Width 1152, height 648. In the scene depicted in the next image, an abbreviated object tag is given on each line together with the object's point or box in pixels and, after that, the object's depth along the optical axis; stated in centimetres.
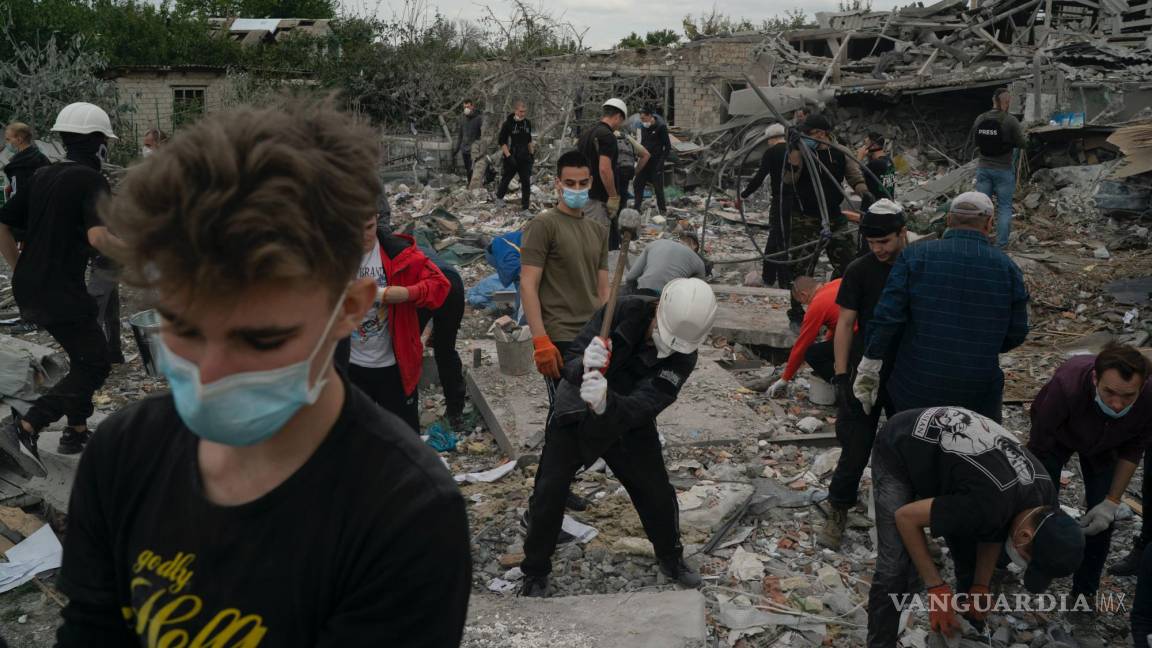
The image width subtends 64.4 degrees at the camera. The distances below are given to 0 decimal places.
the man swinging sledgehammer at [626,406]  347
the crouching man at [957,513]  320
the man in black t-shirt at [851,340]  449
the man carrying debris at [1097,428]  376
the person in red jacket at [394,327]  397
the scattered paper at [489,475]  518
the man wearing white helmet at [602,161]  860
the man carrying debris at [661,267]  545
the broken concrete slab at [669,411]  556
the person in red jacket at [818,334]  596
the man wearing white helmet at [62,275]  468
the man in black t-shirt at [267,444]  105
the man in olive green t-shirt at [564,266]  433
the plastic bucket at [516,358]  633
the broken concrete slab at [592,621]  319
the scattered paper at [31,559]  386
